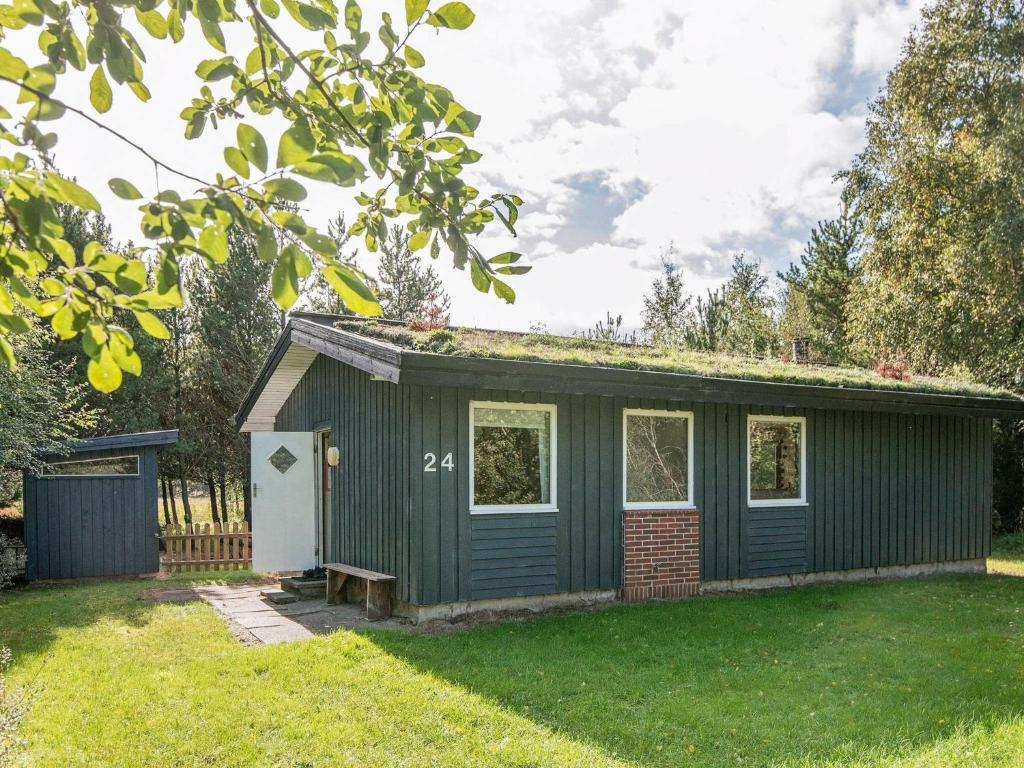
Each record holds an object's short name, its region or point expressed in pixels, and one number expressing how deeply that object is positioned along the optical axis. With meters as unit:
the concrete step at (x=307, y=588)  8.75
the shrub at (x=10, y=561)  9.46
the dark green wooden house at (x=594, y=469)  7.14
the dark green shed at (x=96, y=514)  10.28
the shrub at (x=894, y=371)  10.76
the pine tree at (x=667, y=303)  28.33
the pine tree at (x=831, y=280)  23.09
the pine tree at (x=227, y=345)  18.23
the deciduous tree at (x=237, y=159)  1.25
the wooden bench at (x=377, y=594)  7.21
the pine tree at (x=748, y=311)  25.02
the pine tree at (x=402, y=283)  23.20
